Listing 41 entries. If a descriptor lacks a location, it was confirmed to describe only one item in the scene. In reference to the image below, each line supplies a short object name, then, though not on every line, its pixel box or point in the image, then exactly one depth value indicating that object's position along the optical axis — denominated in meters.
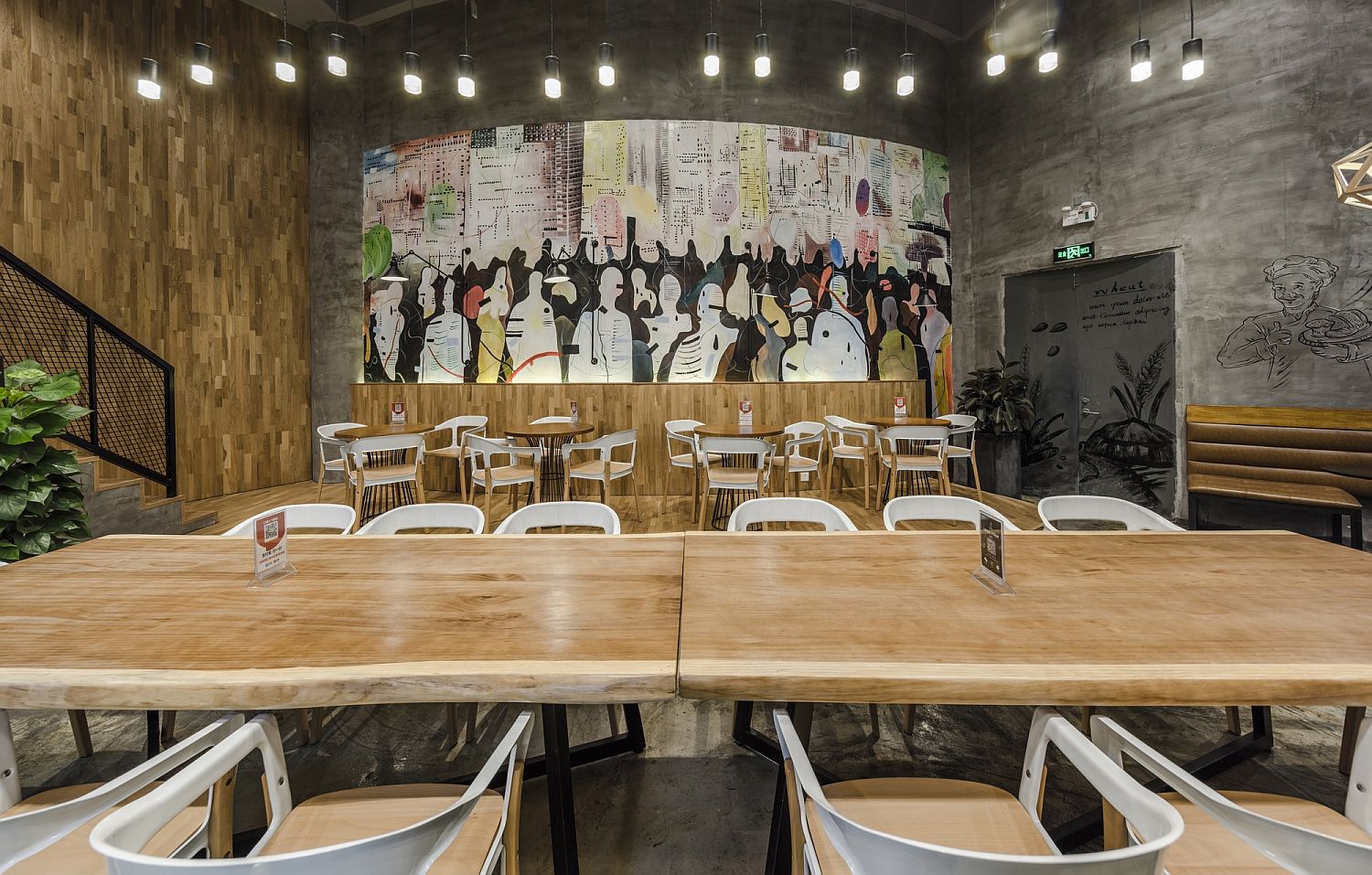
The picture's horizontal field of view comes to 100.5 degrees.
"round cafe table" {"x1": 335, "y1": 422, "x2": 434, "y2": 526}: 5.02
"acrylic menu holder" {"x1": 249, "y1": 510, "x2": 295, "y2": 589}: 1.48
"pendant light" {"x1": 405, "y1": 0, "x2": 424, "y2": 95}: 5.07
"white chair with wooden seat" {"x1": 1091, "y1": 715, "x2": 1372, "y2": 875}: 0.74
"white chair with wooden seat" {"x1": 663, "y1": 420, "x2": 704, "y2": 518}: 4.82
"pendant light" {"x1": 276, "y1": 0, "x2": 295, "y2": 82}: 4.83
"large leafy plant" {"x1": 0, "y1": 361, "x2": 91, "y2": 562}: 2.63
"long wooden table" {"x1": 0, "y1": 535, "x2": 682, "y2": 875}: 1.00
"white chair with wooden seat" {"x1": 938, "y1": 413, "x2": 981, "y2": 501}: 5.52
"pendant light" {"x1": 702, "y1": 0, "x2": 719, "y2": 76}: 5.07
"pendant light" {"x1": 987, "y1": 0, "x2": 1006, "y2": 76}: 6.41
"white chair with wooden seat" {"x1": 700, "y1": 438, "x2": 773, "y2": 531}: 4.11
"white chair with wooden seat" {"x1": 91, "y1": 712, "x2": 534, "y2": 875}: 0.66
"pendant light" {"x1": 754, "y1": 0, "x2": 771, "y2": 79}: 5.11
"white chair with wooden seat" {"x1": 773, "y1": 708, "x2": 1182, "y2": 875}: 0.67
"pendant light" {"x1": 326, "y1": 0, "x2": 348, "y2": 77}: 4.80
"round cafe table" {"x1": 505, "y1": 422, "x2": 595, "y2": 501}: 4.71
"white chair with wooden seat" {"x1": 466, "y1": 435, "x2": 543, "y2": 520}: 4.28
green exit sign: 5.88
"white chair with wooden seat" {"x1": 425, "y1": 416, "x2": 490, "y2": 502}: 5.39
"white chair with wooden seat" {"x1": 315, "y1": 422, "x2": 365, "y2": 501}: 4.78
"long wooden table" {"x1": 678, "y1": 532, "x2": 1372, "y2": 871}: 0.99
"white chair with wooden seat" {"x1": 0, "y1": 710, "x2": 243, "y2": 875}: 0.80
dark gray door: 5.46
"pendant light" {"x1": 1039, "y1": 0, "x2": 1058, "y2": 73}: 4.71
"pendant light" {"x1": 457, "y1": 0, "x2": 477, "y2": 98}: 5.32
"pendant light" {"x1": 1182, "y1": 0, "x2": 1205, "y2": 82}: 4.38
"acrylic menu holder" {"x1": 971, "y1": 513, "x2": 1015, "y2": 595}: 1.41
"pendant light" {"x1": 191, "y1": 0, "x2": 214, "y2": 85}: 4.64
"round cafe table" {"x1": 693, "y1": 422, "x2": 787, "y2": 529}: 4.61
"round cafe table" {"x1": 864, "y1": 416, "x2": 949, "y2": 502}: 5.49
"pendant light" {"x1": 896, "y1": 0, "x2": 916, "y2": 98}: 5.16
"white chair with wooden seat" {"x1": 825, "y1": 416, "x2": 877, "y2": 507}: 5.23
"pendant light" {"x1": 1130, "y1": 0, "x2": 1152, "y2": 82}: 4.64
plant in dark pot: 6.12
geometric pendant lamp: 1.76
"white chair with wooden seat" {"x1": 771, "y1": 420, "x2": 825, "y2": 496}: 4.82
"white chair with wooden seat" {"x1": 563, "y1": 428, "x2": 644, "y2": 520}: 4.45
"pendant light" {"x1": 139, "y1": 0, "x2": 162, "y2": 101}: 4.57
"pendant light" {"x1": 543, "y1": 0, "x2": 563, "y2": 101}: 5.35
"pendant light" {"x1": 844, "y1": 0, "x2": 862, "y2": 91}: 5.20
